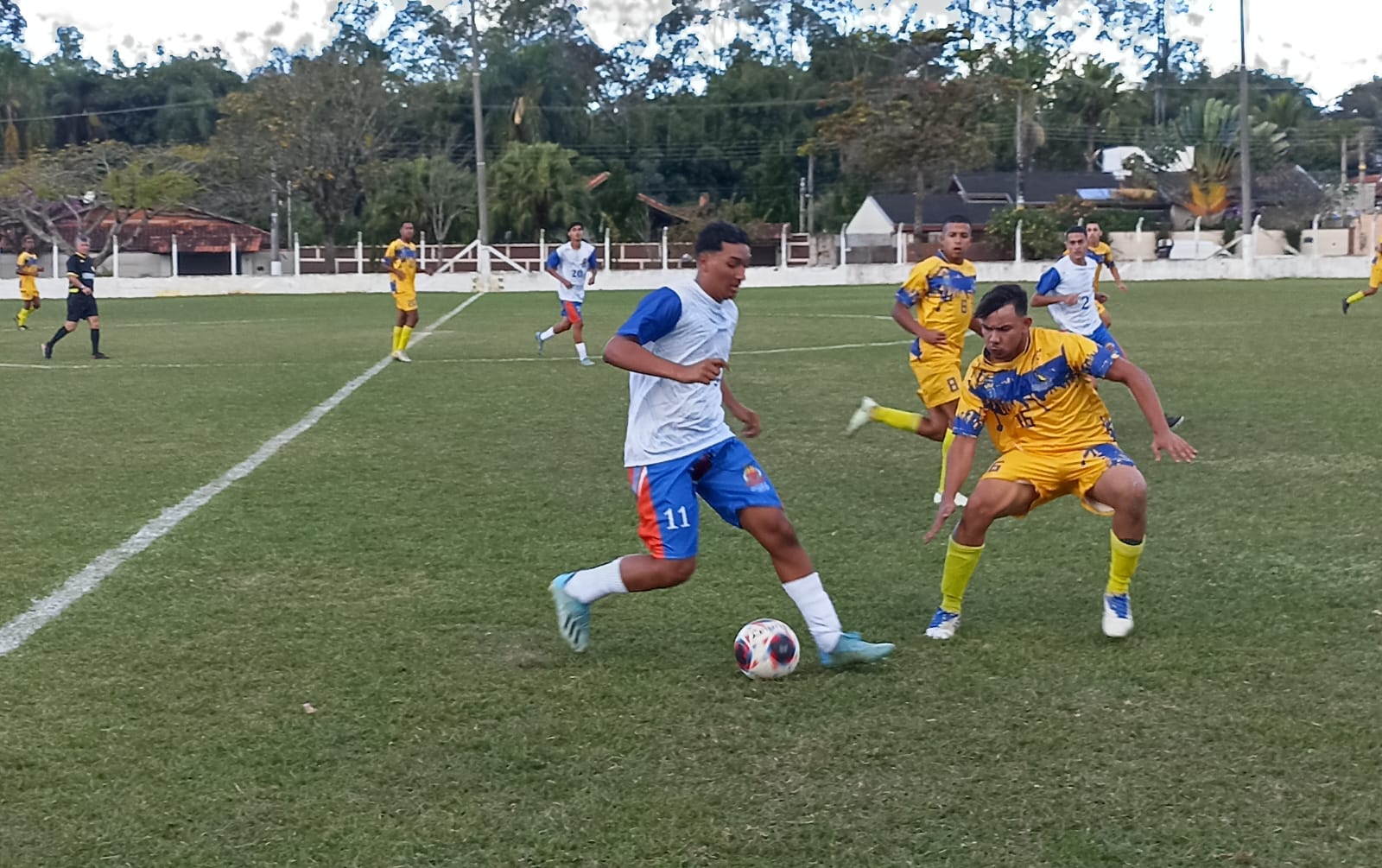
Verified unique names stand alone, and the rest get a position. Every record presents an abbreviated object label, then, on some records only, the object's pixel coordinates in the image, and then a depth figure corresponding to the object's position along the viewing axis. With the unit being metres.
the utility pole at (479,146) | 45.56
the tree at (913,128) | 56.09
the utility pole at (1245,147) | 42.69
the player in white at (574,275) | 18.86
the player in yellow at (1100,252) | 13.24
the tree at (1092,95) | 76.94
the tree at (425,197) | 59.41
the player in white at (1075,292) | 11.95
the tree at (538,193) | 58.16
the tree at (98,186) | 54.12
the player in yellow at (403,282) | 18.80
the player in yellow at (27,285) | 25.31
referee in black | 19.80
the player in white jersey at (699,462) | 5.29
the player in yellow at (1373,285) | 24.08
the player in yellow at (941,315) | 9.29
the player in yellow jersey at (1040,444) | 5.65
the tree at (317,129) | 58.81
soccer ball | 5.20
